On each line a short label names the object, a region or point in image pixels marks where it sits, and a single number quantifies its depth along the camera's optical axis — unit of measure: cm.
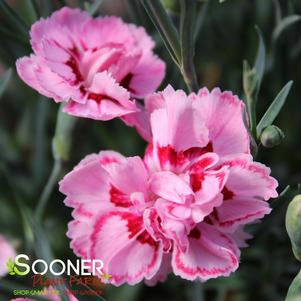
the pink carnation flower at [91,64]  21
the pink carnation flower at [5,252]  26
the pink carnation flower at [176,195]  20
